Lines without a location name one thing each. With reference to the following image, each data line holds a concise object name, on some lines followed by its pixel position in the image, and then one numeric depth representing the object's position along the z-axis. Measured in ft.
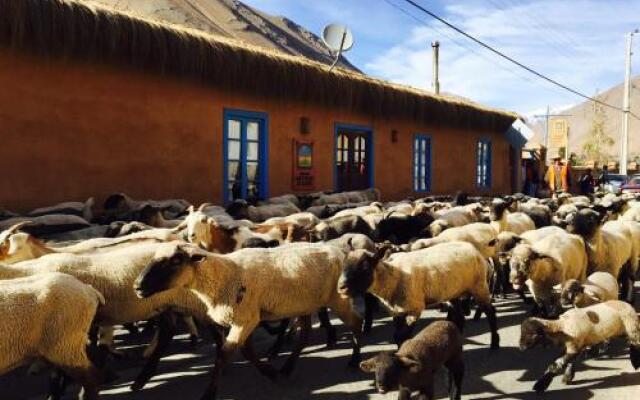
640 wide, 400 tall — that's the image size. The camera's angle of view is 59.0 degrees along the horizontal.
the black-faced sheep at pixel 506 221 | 31.71
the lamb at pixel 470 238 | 25.23
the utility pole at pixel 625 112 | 121.29
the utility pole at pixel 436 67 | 99.66
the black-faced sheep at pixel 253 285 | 15.37
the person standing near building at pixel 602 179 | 100.29
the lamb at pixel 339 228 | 28.58
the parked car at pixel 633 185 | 85.72
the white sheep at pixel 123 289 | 16.19
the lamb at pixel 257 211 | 34.09
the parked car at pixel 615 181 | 97.90
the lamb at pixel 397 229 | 32.17
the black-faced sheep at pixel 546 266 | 21.09
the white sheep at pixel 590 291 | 19.30
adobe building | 29.43
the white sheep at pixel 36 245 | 18.31
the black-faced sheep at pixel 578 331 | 16.21
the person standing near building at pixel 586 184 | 79.36
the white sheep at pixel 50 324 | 12.40
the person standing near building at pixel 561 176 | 70.38
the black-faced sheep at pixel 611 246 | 25.26
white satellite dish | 49.85
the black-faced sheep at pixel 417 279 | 17.69
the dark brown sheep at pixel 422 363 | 12.63
